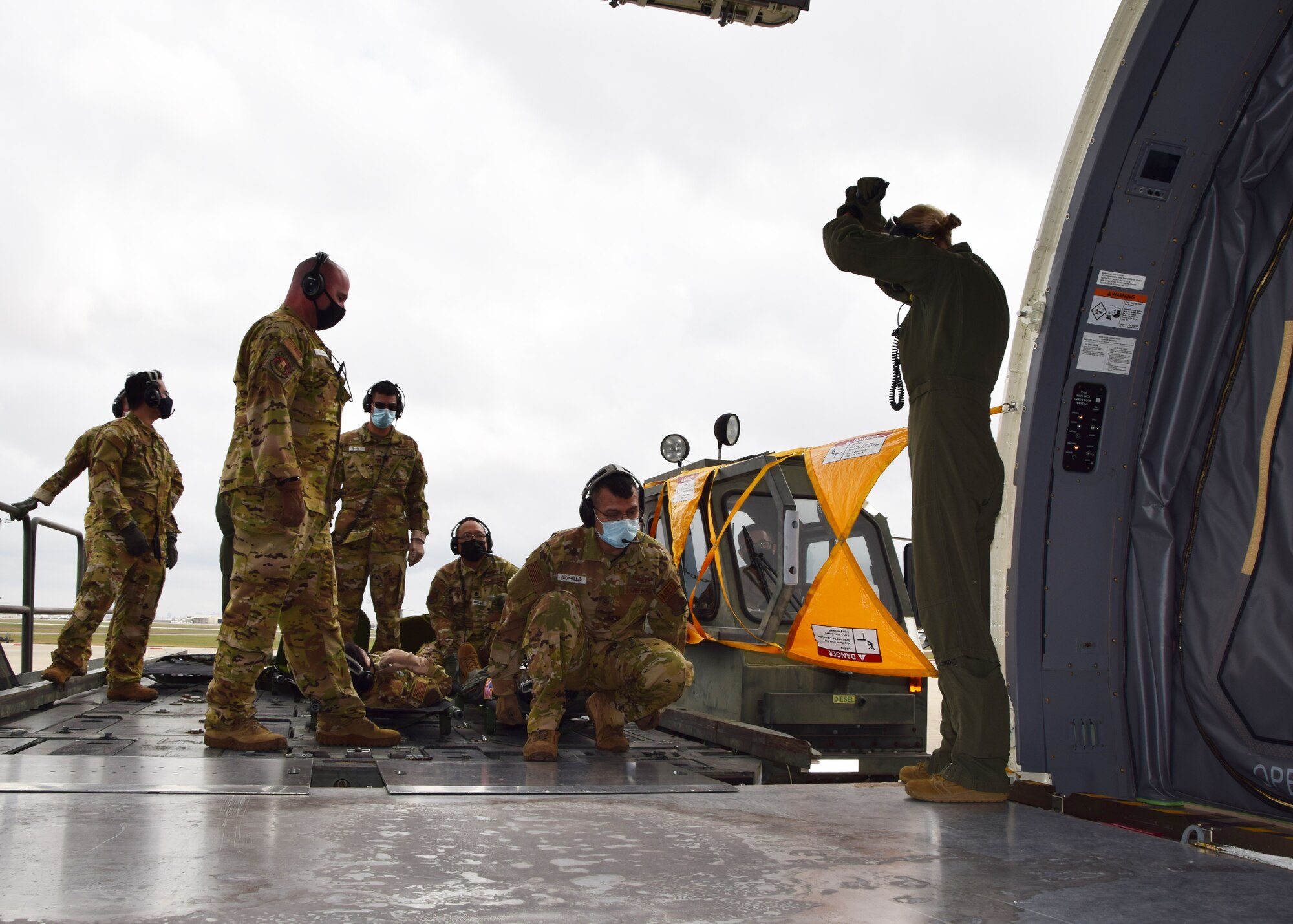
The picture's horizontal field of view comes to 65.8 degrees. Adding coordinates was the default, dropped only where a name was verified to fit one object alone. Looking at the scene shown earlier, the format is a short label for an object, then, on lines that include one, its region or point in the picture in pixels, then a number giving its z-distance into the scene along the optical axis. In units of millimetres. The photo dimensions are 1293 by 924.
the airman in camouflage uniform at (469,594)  7316
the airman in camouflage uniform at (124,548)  6176
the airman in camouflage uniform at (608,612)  4801
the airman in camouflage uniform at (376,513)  7602
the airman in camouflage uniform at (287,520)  4117
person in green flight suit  3064
